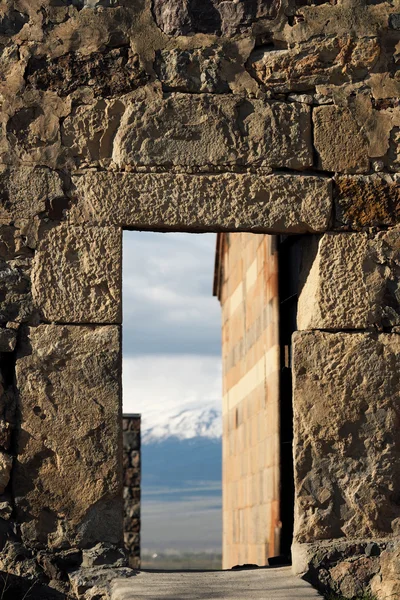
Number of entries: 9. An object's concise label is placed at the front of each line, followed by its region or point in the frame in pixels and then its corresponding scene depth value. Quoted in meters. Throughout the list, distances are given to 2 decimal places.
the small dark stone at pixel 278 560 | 11.55
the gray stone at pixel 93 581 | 9.66
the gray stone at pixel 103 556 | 9.81
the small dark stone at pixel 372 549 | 10.15
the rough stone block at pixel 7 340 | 10.02
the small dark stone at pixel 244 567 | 10.67
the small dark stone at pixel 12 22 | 10.35
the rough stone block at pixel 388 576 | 9.89
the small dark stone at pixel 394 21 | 10.81
